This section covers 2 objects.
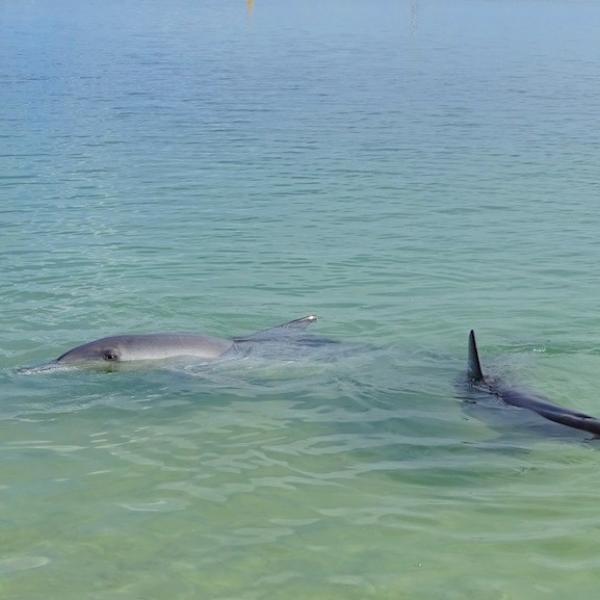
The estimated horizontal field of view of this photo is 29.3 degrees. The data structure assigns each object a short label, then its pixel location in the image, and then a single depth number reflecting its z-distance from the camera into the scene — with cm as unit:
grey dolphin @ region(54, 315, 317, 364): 943
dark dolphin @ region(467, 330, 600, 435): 761
